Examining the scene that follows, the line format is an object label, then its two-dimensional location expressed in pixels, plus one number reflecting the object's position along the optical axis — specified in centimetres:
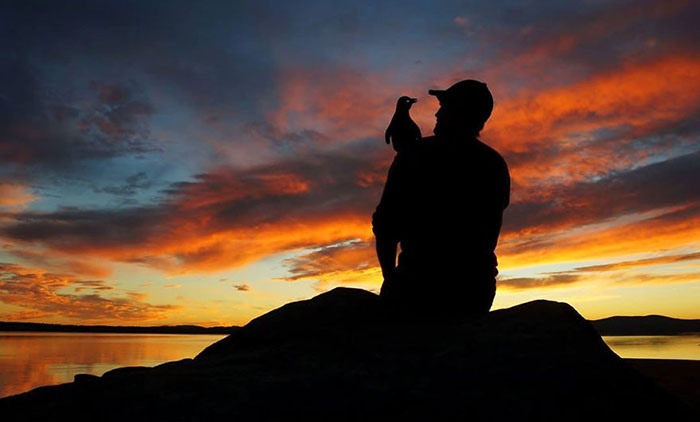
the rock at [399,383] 250
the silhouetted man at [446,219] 383
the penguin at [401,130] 468
